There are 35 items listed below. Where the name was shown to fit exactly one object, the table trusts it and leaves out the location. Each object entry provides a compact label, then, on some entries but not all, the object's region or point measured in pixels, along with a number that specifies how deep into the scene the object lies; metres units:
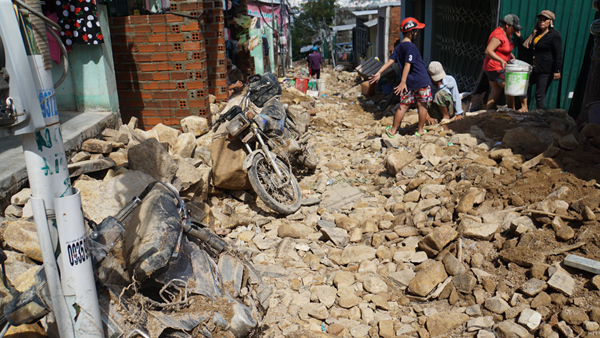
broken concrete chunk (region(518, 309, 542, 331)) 2.70
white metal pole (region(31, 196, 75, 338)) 1.81
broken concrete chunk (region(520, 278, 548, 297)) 2.92
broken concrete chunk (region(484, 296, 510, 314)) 2.91
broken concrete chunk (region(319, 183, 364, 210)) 4.93
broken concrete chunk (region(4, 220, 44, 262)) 2.69
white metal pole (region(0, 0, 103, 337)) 1.62
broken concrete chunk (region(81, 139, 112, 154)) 4.24
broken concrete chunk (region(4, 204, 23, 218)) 3.06
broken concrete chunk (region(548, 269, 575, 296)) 2.82
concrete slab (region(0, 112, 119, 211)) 3.13
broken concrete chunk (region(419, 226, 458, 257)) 3.56
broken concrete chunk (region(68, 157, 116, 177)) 3.76
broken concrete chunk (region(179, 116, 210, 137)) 5.68
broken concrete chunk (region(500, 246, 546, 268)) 3.13
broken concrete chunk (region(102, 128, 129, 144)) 4.75
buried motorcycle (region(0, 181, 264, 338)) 2.13
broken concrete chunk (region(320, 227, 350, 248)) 4.04
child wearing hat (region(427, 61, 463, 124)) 7.03
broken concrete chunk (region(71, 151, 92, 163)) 4.04
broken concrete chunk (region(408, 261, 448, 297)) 3.21
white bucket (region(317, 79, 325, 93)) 13.21
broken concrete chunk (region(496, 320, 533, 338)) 2.67
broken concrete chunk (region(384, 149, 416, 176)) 5.40
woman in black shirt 6.68
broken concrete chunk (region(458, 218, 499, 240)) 3.53
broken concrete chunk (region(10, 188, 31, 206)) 3.13
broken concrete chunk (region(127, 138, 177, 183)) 4.20
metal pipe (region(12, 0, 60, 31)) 1.63
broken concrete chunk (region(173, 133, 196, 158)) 5.03
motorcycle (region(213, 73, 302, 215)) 4.60
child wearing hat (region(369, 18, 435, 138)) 6.21
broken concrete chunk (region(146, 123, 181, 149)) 5.22
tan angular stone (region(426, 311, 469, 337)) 2.85
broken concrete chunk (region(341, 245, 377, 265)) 3.76
